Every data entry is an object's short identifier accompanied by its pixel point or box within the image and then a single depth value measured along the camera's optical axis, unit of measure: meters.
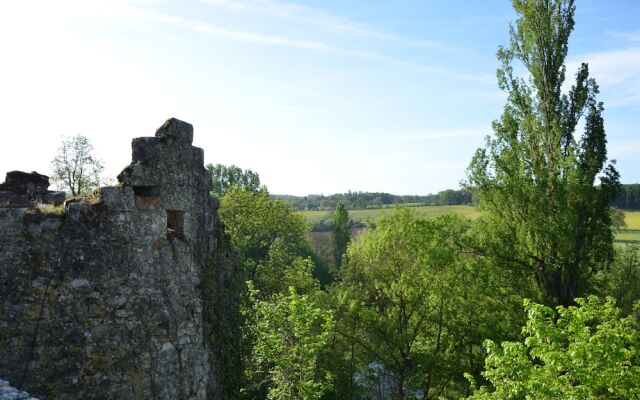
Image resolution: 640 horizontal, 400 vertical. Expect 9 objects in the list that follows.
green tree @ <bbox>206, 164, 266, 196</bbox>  58.72
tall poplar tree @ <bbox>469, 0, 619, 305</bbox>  21.25
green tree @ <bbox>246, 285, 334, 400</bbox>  16.64
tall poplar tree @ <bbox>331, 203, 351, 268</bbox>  70.44
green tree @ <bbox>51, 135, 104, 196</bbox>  31.41
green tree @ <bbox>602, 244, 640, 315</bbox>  31.33
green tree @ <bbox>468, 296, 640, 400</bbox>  11.70
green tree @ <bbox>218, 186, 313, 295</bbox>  36.75
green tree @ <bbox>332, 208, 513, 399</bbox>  22.56
